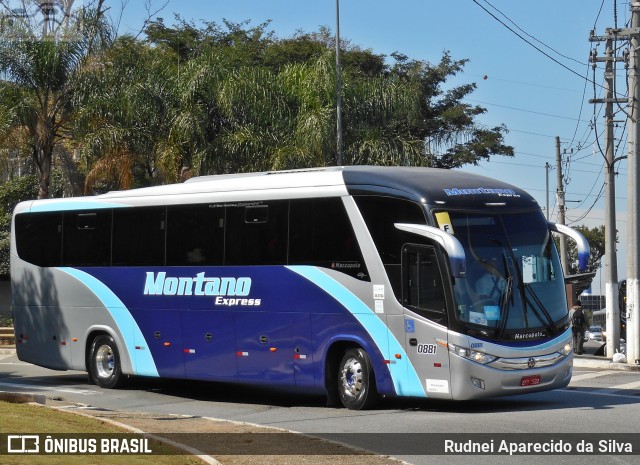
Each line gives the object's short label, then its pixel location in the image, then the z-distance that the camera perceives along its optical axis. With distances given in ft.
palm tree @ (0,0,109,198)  111.65
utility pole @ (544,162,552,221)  247.54
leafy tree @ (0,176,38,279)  163.54
